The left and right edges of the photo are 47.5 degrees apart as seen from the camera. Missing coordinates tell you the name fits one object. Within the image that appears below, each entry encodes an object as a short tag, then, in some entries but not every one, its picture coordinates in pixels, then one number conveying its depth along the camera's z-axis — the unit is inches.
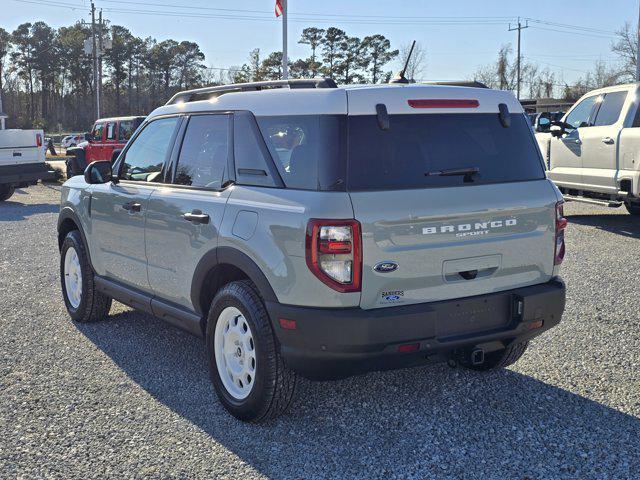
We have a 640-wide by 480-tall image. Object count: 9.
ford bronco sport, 145.0
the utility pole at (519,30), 2936.0
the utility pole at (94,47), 2178.6
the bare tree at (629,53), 2052.2
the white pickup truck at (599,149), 429.1
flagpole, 806.5
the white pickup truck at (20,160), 706.8
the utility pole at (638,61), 1199.1
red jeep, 889.5
